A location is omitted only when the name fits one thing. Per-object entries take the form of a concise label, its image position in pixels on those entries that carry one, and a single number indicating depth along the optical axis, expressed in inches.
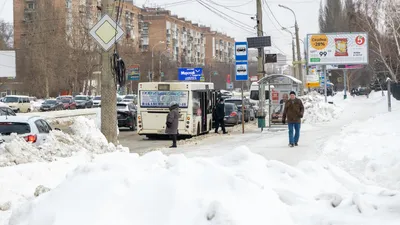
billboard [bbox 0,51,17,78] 2255.2
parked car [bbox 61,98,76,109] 2389.8
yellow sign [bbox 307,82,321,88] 2061.6
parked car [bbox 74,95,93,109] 2427.4
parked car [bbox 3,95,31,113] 2142.0
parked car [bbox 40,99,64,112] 2301.9
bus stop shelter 1000.2
